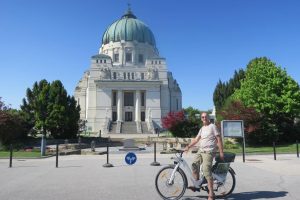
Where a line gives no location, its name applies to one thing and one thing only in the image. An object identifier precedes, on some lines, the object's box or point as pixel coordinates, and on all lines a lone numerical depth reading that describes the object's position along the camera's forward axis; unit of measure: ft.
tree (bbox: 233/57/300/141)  76.89
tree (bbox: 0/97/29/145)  77.56
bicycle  17.12
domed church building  182.89
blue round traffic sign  28.63
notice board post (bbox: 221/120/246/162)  44.85
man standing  16.64
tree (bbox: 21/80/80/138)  108.80
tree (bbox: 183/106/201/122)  114.27
